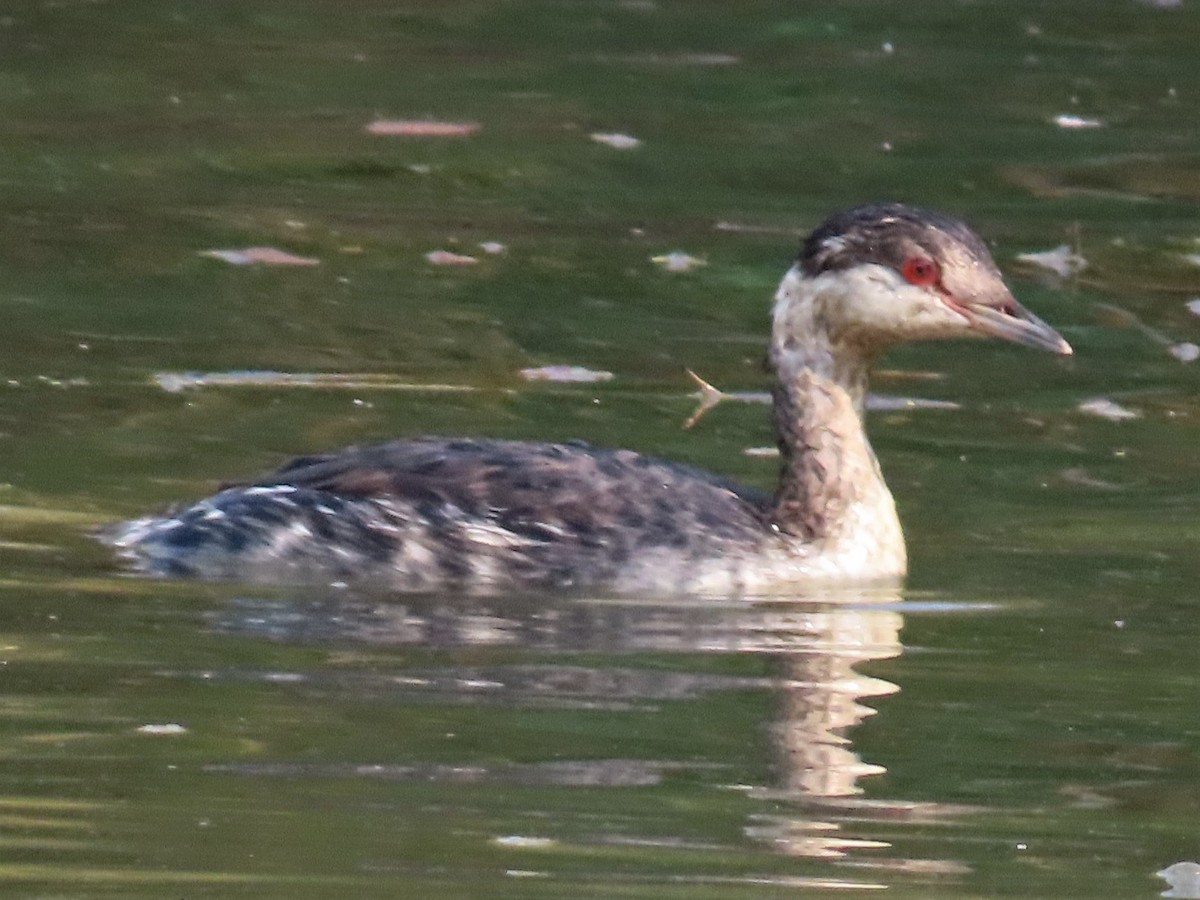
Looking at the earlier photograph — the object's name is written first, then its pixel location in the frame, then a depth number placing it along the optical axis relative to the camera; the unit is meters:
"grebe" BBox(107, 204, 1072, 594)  10.66
